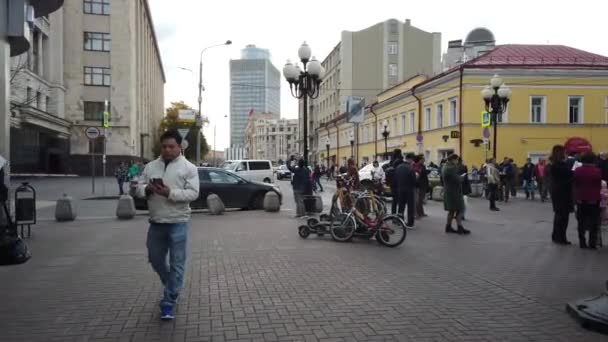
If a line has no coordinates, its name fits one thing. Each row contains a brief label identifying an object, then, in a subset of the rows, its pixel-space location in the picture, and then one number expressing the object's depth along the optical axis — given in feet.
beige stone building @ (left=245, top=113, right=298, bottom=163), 481.05
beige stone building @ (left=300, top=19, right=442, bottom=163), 237.25
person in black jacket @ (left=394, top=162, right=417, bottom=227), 42.96
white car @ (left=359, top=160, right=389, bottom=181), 90.07
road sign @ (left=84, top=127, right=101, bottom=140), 74.18
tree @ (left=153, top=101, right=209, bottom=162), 252.42
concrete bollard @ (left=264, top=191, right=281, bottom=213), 56.65
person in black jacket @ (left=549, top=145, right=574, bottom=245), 34.91
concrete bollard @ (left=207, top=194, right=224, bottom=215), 53.93
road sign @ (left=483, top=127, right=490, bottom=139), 88.32
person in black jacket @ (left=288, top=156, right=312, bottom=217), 49.88
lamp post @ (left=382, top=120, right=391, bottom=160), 138.31
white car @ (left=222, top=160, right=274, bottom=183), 109.15
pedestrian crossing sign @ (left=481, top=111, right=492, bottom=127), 94.63
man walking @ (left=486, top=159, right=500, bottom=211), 59.98
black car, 57.00
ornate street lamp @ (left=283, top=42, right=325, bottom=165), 56.39
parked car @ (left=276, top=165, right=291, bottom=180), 175.63
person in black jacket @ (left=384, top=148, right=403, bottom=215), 45.03
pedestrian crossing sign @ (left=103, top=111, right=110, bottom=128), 82.12
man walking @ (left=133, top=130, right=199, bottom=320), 17.56
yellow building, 115.44
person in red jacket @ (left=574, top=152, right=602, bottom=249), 32.94
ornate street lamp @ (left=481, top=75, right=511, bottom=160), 81.46
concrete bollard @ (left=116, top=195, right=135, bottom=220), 50.70
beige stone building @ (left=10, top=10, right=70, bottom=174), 123.22
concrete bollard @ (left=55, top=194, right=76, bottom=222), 49.01
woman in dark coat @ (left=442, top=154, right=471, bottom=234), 39.27
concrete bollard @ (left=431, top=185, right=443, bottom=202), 75.31
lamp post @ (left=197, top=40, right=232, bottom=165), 135.13
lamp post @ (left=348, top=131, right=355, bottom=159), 176.23
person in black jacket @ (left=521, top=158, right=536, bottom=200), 79.25
